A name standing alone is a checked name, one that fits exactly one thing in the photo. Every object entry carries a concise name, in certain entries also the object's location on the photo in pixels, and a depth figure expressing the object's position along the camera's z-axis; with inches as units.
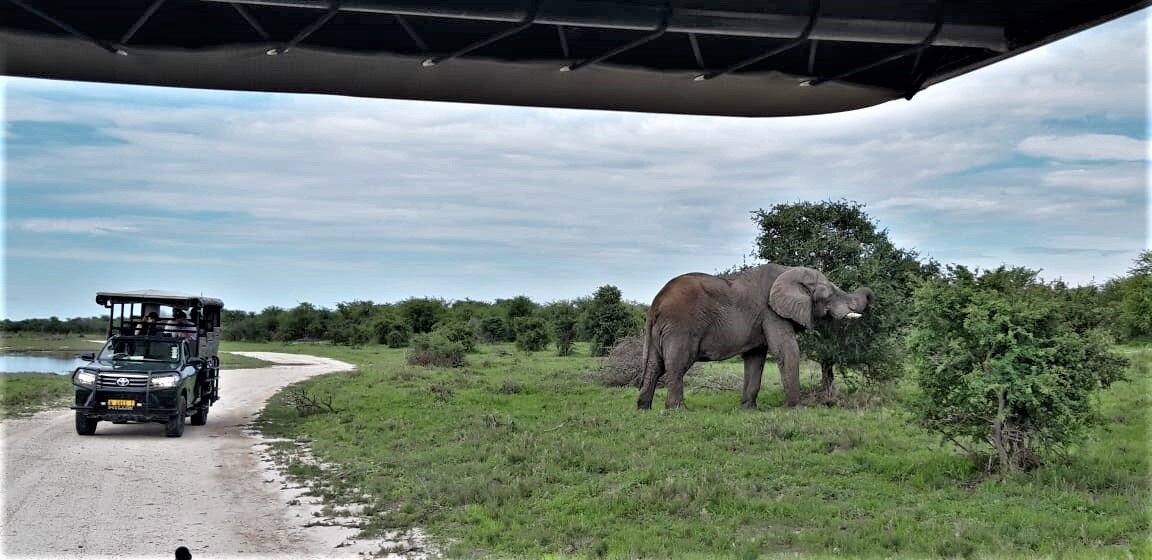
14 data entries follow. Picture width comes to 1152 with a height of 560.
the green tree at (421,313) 2330.2
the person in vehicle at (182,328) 759.7
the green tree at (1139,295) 942.4
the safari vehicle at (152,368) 645.3
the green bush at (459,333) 1557.6
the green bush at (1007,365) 428.1
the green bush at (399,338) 2282.2
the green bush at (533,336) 1840.6
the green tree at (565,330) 1700.3
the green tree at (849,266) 823.1
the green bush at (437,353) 1412.4
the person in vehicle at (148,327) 761.6
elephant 754.2
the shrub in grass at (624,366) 1012.5
